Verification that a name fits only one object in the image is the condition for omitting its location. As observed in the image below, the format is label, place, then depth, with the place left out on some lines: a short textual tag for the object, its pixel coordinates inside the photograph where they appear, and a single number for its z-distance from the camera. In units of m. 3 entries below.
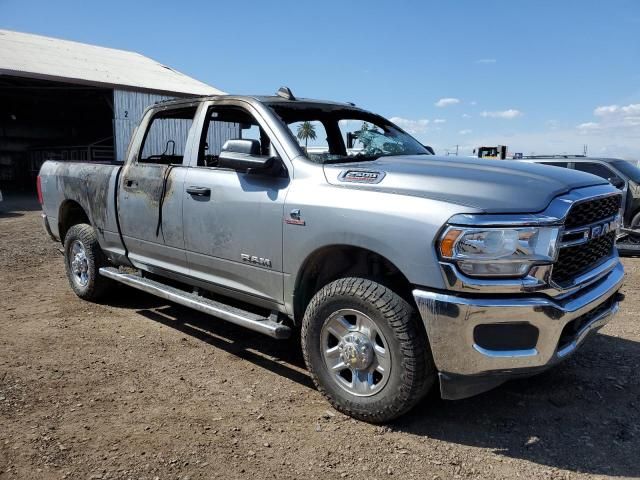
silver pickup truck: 2.72
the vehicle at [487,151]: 18.11
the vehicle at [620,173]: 9.70
